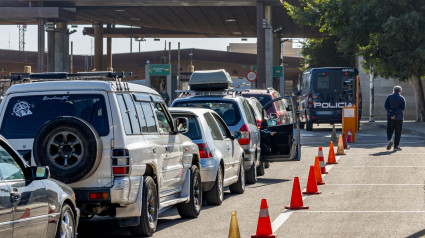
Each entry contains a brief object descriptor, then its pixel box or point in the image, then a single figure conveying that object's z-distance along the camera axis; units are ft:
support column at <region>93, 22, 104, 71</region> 224.53
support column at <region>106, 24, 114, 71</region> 273.95
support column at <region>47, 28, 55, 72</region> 191.52
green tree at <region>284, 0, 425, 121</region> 147.13
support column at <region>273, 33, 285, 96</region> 242.62
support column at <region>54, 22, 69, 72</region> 194.08
